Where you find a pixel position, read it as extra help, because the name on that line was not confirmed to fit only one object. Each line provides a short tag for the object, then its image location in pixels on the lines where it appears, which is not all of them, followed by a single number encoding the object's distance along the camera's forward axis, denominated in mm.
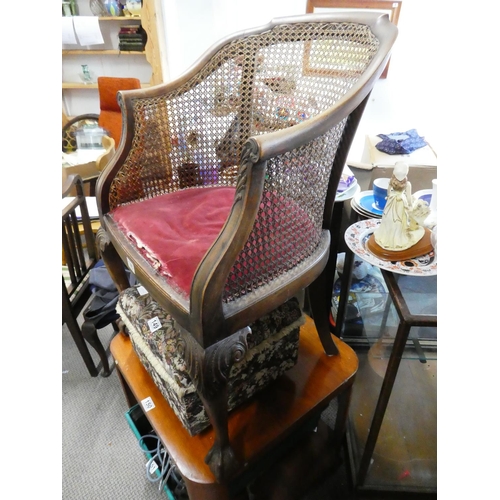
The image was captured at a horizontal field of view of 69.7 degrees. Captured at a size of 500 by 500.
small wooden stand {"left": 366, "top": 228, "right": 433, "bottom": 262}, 747
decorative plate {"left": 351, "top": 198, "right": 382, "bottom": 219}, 1000
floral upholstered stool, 733
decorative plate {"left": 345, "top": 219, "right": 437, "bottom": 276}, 708
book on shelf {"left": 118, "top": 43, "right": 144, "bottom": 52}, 2377
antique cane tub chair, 553
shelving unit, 2262
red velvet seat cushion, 667
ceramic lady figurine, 732
